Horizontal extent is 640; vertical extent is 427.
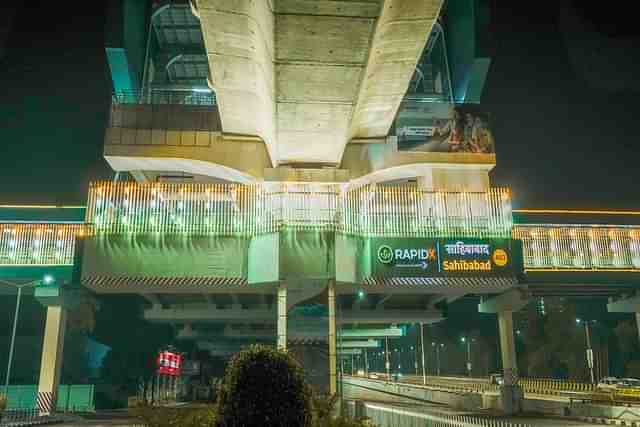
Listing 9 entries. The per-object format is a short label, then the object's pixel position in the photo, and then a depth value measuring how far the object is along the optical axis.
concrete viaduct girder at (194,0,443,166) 11.75
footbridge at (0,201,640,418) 23.28
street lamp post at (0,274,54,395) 25.36
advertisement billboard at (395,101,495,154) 32.06
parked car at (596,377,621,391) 41.91
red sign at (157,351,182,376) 35.78
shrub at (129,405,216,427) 10.91
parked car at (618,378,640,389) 42.12
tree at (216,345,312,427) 8.50
